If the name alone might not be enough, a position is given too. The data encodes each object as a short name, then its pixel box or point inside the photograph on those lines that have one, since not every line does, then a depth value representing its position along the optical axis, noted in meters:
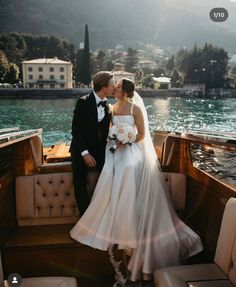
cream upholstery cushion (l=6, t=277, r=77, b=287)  2.09
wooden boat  2.79
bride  2.62
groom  3.01
